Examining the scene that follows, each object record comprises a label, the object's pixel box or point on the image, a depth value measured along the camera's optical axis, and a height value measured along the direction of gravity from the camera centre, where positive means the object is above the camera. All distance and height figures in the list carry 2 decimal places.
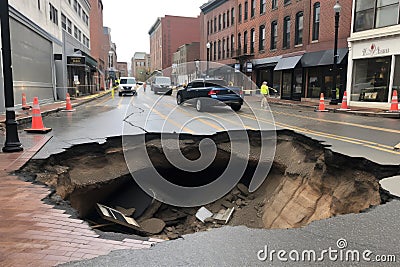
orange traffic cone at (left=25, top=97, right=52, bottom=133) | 9.27 -1.00
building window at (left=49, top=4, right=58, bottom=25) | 23.56 +5.42
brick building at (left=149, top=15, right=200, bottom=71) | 98.25 +16.59
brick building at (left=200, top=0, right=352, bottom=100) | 22.78 +4.19
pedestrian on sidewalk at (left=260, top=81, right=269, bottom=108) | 19.98 -0.17
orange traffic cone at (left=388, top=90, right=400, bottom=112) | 15.30 -0.61
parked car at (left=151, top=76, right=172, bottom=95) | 40.28 +0.45
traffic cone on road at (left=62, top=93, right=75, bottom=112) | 17.40 -1.01
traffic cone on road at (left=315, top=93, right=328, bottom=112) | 17.28 -0.95
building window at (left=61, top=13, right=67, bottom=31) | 27.75 +5.72
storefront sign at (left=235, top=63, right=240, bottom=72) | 37.09 +2.48
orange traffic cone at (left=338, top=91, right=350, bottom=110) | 17.58 -0.71
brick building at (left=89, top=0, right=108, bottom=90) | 50.50 +8.27
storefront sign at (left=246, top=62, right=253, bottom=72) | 33.75 +2.27
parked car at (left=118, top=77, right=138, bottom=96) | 37.88 +0.28
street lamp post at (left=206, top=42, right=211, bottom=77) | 45.85 +4.30
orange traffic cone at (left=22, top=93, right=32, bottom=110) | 14.91 -0.69
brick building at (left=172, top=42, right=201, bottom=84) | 63.68 +6.15
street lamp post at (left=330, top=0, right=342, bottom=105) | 17.73 +1.70
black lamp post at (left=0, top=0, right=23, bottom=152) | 6.30 +0.00
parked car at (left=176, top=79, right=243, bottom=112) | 15.80 -0.25
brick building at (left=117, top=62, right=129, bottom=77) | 153.77 +10.33
